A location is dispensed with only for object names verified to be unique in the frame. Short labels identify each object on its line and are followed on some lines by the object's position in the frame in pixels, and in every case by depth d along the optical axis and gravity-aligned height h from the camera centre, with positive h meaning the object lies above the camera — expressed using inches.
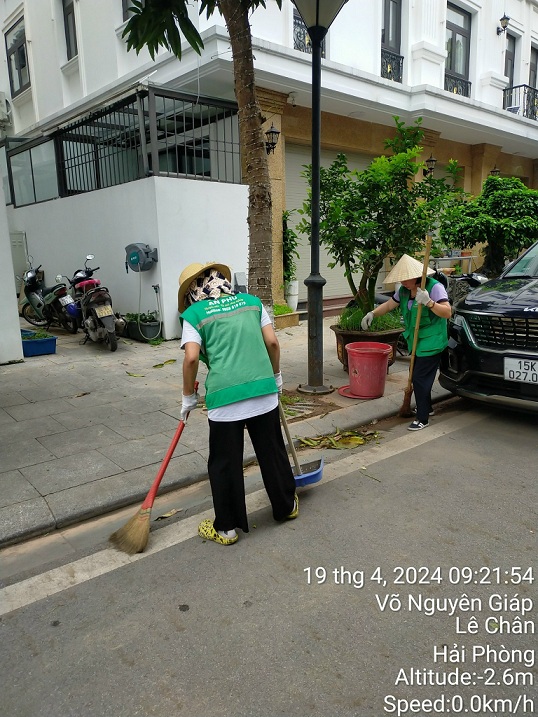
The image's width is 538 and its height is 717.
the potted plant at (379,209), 237.1 +15.6
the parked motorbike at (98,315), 308.0 -36.5
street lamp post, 197.5 +18.2
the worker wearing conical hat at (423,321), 182.4 -26.9
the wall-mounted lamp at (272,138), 380.8 +76.7
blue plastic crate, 298.2 -51.5
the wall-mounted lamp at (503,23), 591.9 +236.0
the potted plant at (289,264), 419.8 -14.0
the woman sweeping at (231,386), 116.8 -29.7
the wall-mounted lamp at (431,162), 420.6 +62.6
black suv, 175.6 -35.8
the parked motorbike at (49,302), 352.2 -32.2
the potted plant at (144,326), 333.7 -46.3
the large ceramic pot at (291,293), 422.3 -36.4
